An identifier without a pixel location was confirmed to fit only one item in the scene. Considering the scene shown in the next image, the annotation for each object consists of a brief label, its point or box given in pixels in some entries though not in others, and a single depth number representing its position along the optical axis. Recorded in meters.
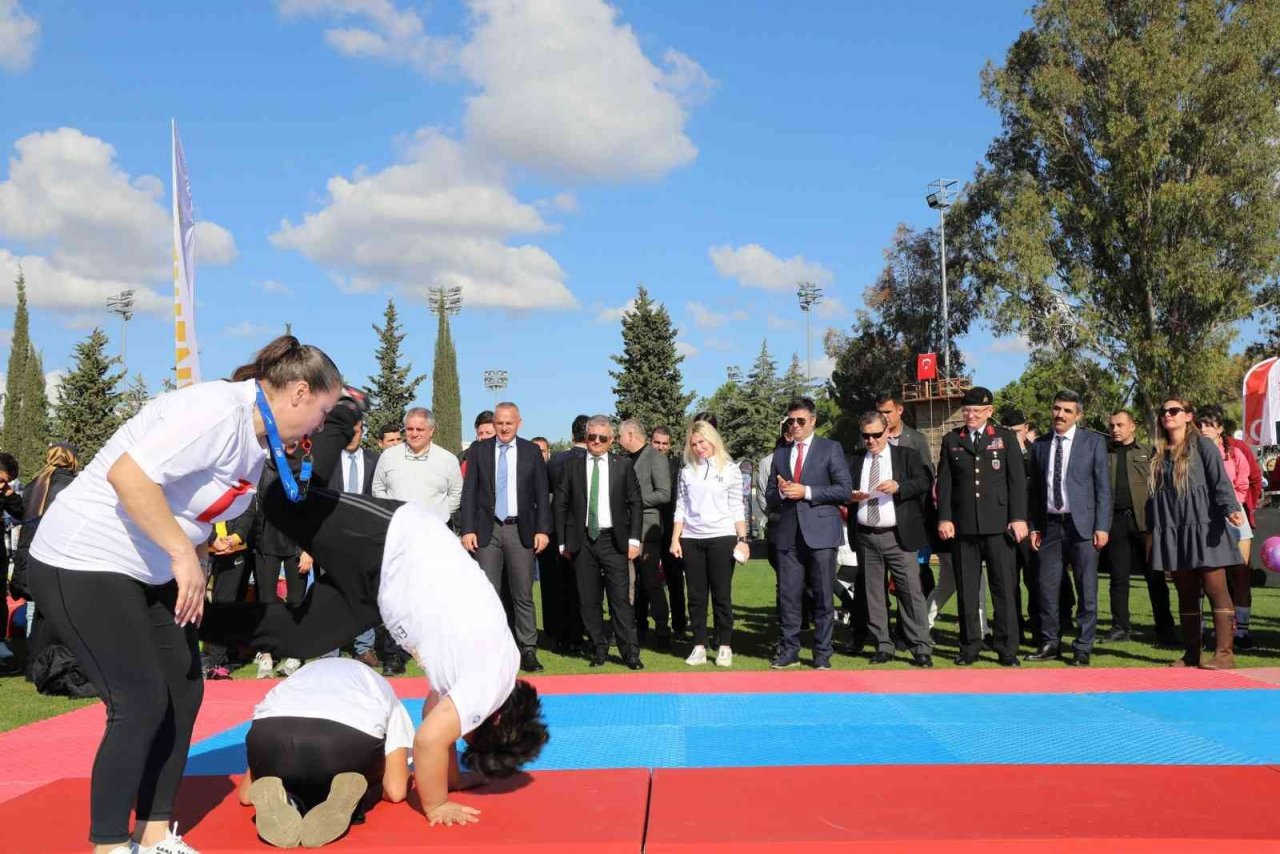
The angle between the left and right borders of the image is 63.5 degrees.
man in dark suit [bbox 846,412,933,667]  8.27
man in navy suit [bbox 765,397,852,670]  7.95
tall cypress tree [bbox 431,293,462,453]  62.44
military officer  8.01
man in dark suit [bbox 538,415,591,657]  9.47
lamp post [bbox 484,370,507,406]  73.06
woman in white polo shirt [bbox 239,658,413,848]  3.54
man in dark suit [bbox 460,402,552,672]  8.38
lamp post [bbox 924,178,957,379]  41.63
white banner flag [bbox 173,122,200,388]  9.71
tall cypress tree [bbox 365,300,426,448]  54.06
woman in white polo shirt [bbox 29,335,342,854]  3.13
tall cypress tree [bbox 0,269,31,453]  48.00
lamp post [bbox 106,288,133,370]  58.75
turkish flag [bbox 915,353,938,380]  43.84
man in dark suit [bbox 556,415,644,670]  8.42
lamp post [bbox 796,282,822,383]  60.88
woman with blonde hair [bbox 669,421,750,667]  8.27
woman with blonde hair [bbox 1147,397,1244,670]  7.54
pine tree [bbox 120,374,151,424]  38.47
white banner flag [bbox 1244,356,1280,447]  14.09
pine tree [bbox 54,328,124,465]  35.56
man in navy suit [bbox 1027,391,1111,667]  8.12
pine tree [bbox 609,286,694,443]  48.59
